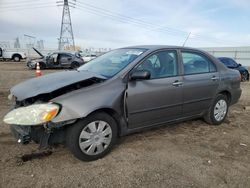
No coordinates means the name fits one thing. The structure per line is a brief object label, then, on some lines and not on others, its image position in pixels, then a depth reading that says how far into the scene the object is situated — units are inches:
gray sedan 92.2
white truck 916.0
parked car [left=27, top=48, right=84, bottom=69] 575.4
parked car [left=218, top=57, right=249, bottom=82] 409.6
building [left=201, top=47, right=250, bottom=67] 919.9
